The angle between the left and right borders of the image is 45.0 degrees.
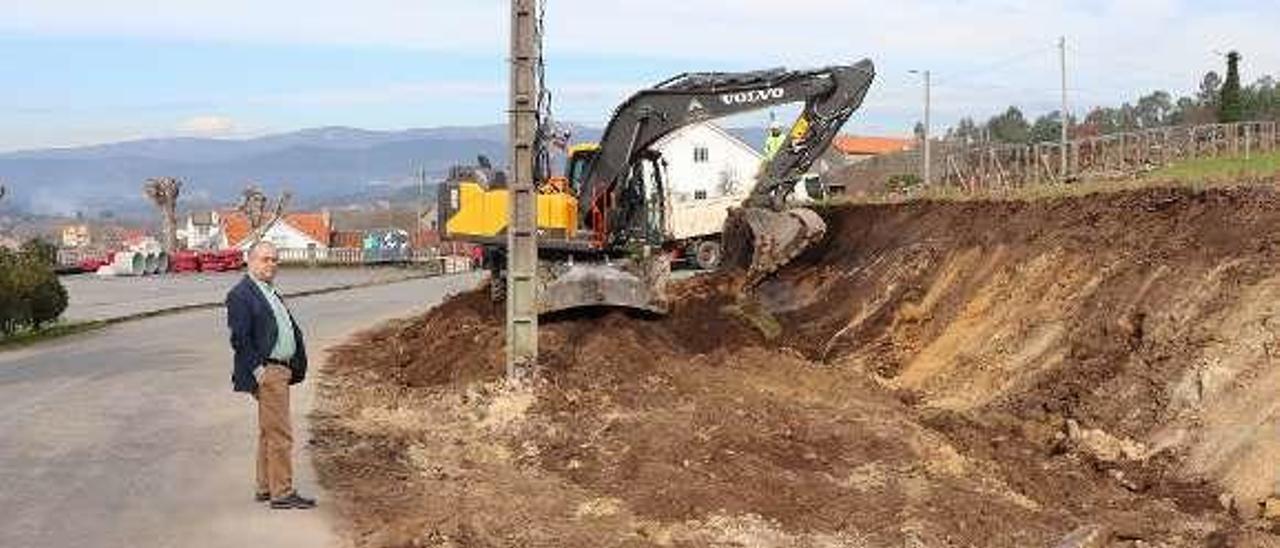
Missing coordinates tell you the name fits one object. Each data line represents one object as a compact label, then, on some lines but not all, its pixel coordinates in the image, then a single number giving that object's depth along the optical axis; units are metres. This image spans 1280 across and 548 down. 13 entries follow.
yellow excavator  20.56
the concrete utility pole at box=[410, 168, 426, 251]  91.03
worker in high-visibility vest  22.38
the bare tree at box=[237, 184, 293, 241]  89.06
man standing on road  9.27
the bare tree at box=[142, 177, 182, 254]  85.50
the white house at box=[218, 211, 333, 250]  125.36
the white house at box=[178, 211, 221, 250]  137.00
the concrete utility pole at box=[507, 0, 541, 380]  13.66
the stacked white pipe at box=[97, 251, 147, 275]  64.12
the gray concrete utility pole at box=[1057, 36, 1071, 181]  31.99
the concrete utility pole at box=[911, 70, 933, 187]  40.52
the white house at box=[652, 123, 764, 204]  77.88
